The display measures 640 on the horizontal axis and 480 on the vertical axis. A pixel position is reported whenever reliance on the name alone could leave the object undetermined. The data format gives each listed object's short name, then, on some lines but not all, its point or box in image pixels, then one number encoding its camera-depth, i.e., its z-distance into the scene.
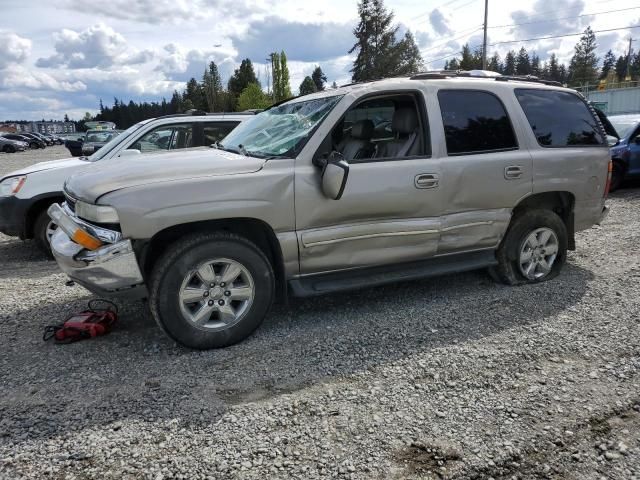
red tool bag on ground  4.02
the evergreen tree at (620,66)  116.69
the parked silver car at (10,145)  43.25
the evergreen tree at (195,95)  84.16
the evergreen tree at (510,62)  111.16
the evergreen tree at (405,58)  60.69
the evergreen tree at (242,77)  83.75
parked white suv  6.48
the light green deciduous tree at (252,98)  58.62
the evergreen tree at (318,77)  104.44
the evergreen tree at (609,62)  125.62
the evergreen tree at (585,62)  86.25
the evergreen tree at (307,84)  83.76
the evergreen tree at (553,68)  105.28
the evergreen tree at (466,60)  75.69
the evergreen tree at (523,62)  112.19
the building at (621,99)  31.33
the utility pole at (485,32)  33.66
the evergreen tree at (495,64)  93.59
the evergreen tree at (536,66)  100.72
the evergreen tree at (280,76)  66.19
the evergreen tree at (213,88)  67.69
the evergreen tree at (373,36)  61.28
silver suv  3.62
